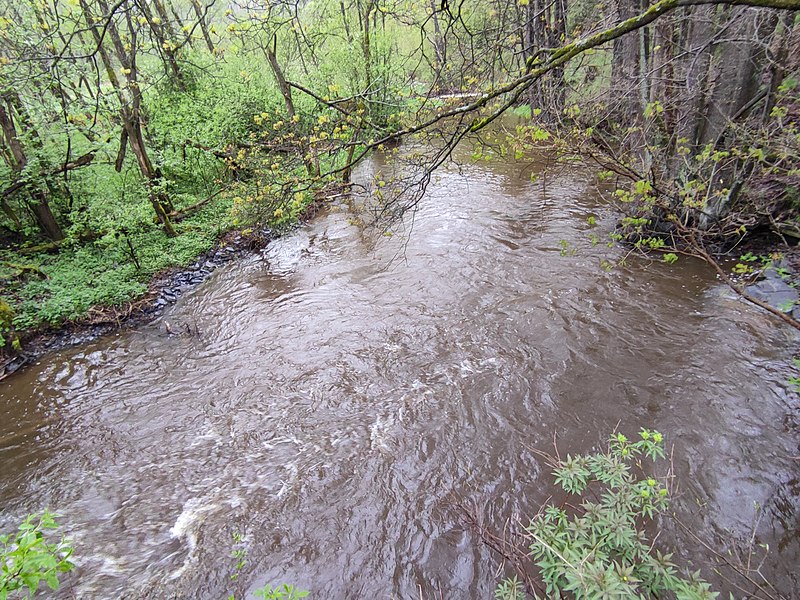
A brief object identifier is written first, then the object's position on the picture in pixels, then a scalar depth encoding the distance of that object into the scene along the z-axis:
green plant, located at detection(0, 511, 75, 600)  1.56
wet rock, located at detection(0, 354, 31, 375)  6.32
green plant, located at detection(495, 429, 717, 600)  1.68
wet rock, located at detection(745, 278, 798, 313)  5.54
